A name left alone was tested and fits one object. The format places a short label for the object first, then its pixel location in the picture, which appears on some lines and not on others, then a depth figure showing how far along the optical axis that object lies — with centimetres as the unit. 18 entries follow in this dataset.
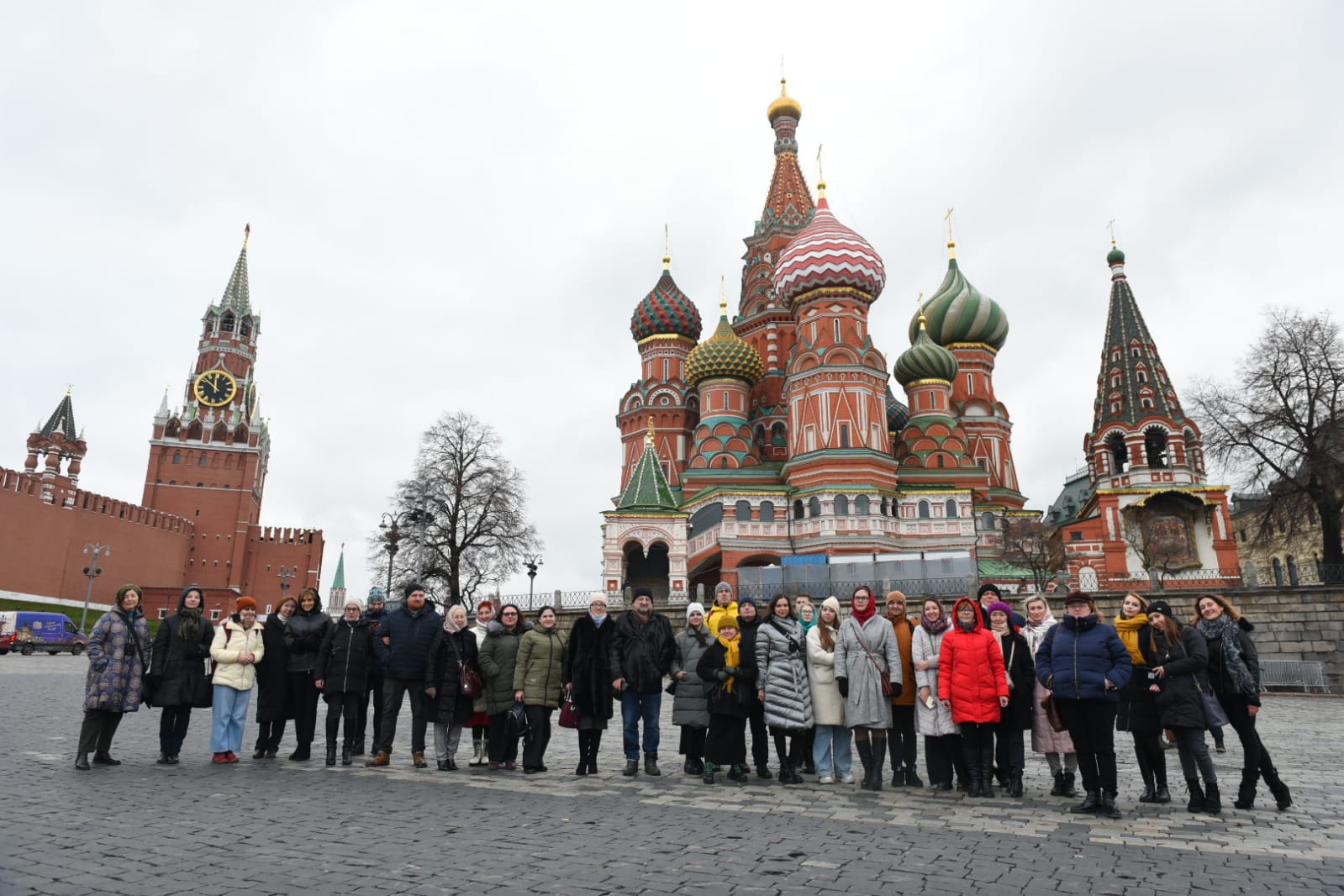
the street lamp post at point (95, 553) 4145
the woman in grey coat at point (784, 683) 734
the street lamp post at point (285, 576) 5806
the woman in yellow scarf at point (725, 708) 747
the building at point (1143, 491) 3484
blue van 3114
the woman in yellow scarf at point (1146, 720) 648
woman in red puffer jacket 659
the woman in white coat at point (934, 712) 684
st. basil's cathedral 3434
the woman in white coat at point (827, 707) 734
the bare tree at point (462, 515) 3419
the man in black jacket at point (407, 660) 817
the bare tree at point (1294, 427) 2475
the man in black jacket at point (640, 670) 775
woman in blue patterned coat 738
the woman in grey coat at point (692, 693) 759
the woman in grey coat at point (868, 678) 703
